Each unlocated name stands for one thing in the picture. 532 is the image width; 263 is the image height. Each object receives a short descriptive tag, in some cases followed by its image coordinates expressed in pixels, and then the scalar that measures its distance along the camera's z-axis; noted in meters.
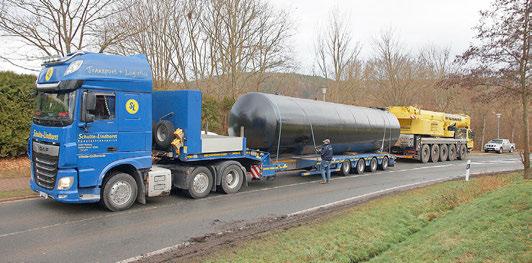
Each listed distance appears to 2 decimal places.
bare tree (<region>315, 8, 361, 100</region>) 36.59
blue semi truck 8.65
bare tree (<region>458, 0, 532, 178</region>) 12.99
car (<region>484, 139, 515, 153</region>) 41.59
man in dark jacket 14.72
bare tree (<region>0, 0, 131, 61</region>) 15.15
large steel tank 13.31
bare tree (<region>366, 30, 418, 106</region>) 39.78
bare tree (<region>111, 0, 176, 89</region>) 23.58
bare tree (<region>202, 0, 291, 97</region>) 26.28
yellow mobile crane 24.48
